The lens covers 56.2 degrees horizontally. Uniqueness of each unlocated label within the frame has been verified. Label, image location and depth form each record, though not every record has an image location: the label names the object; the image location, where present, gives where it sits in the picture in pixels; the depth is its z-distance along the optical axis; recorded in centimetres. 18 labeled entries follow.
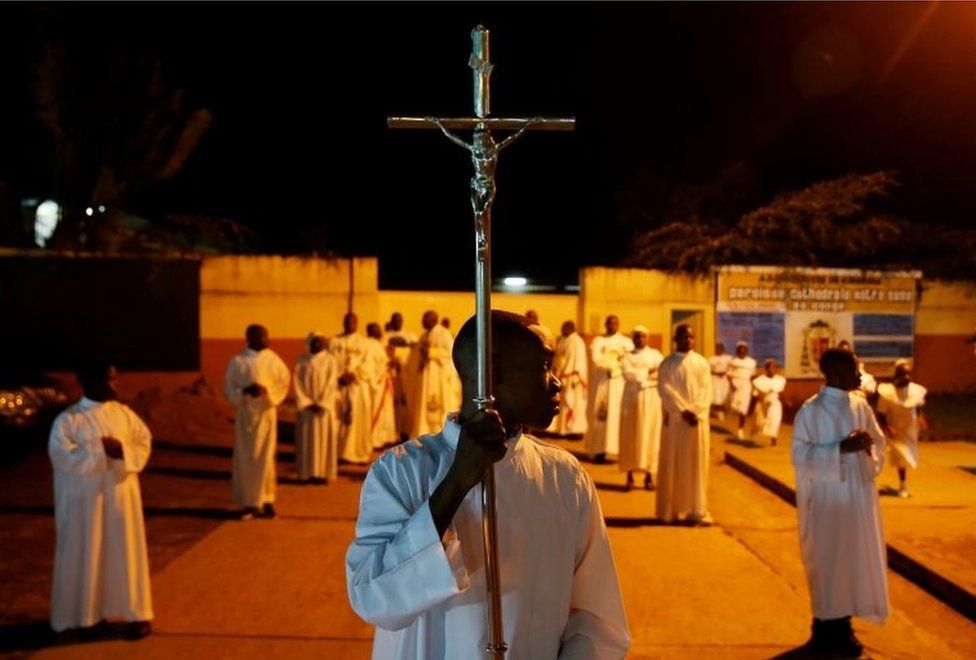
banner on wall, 1762
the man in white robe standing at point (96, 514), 566
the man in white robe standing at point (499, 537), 216
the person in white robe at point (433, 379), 1362
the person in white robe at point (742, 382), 1473
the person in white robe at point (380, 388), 1303
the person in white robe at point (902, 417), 995
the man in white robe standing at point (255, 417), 949
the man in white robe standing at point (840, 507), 562
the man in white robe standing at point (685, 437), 920
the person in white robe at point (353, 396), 1277
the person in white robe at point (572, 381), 1486
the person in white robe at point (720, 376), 1605
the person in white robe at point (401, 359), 1430
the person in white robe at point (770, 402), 1385
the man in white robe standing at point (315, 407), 1113
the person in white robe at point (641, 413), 1118
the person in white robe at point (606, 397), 1314
